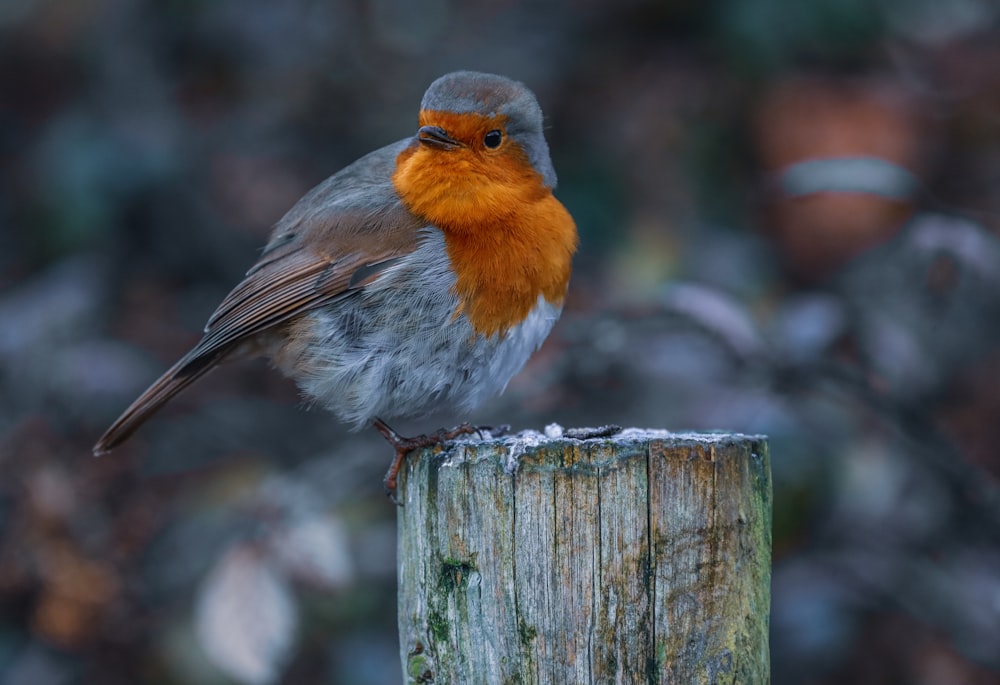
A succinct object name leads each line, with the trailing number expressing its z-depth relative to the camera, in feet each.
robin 9.39
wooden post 9.12
